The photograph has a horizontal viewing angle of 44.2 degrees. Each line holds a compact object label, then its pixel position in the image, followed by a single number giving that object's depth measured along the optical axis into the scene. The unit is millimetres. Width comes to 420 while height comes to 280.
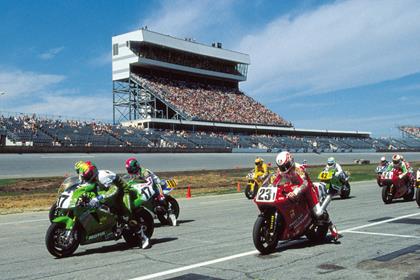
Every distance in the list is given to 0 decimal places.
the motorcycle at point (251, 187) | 21172
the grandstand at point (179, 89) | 70312
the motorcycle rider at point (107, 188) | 8750
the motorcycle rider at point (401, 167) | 17641
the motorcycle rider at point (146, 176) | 11656
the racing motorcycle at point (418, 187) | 14992
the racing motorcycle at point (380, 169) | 20469
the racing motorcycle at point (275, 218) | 8172
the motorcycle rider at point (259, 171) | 21047
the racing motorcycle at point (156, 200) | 10781
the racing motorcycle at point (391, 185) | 17203
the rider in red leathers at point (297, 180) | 8500
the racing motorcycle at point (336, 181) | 19875
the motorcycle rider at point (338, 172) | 20016
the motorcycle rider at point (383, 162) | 22562
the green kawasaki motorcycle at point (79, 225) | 8344
